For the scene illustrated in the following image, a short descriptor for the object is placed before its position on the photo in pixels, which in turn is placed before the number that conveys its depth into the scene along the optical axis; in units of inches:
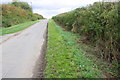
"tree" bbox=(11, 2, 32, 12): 1134.1
